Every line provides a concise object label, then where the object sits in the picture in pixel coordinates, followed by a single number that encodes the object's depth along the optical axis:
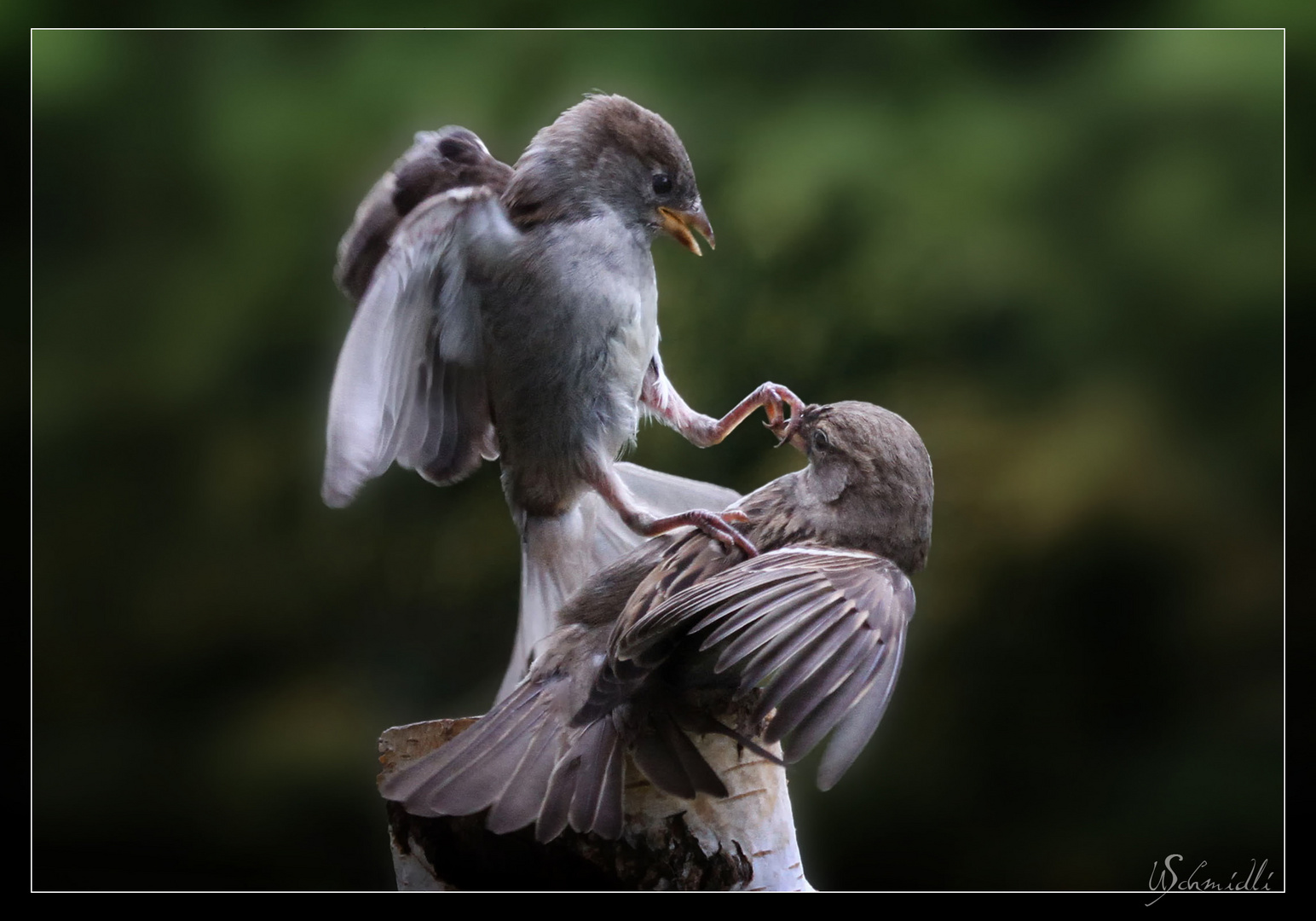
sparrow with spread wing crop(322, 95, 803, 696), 3.96
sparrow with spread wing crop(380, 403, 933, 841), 3.92
